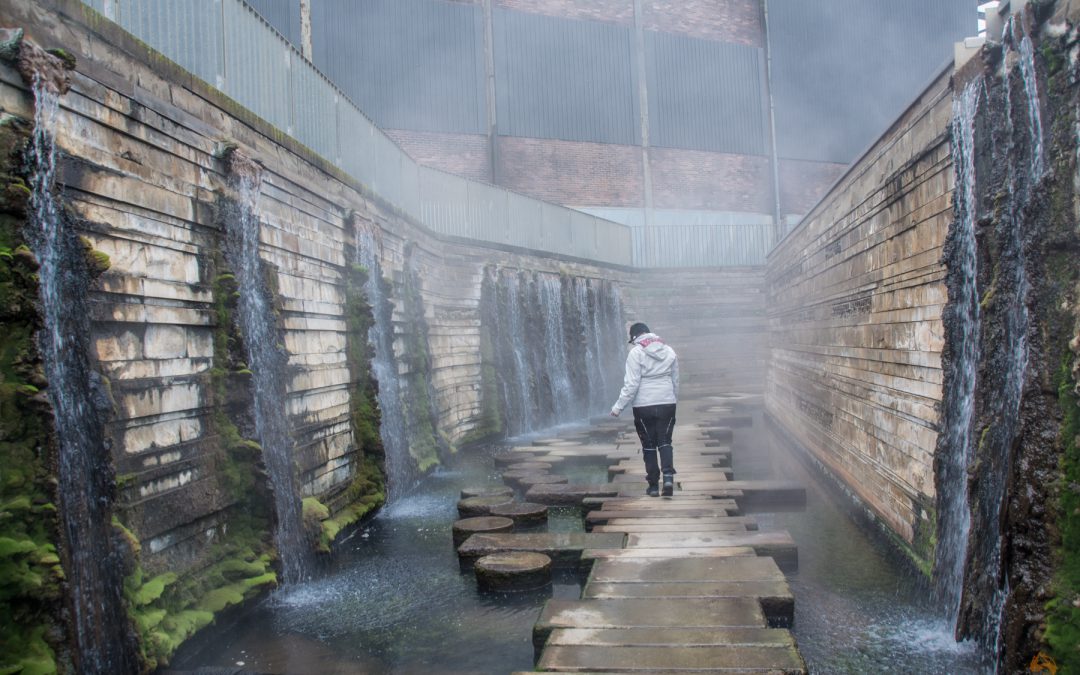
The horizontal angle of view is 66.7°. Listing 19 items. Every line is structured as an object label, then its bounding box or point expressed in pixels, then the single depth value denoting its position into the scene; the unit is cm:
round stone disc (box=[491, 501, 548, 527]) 753
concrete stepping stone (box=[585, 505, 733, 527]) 696
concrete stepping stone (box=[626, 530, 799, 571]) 596
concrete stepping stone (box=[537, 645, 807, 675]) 369
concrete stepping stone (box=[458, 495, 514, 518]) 782
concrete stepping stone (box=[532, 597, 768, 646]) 429
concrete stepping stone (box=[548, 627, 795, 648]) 398
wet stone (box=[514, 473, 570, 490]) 907
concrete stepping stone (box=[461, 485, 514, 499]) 848
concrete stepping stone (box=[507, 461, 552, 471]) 1018
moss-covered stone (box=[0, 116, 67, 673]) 346
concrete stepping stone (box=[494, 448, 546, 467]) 1112
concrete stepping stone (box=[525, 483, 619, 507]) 828
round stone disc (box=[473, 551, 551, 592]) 579
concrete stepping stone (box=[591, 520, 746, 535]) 637
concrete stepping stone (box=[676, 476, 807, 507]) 817
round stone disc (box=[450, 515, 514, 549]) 702
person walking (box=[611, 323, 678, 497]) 759
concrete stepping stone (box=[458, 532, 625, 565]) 618
